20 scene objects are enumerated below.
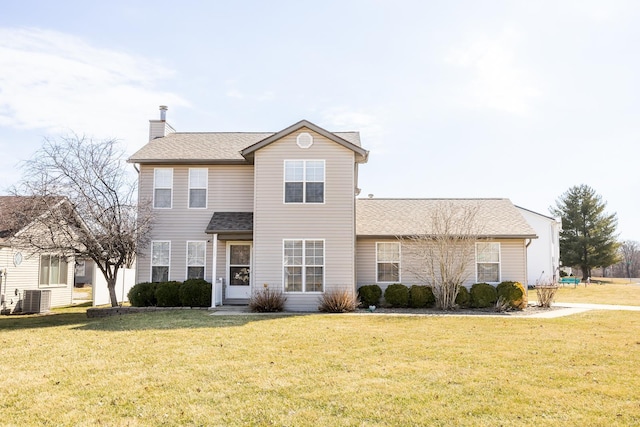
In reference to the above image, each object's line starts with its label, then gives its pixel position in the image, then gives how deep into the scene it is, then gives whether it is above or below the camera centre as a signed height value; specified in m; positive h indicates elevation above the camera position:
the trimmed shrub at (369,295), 18.55 -1.04
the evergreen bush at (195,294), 17.75 -1.00
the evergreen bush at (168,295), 17.86 -1.05
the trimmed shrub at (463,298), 18.58 -1.12
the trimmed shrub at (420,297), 18.38 -1.09
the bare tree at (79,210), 16.27 +1.72
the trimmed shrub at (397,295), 18.39 -1.04
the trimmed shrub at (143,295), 18.05 -1.06
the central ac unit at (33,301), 19.41 -1.40
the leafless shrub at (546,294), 19.19 -1.00
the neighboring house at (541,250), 33.81 +1.12
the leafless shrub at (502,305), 17.58 -1.30
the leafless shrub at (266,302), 16.59 -1.17
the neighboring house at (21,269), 16.44 -0.23
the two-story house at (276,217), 17.36 +1.76
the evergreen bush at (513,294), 18.00 -0.94
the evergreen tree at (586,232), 45.56 +3.16
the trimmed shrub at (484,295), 18.34 -1.00
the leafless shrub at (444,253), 18.09 +0.50
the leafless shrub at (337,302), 16.64 -1.18
